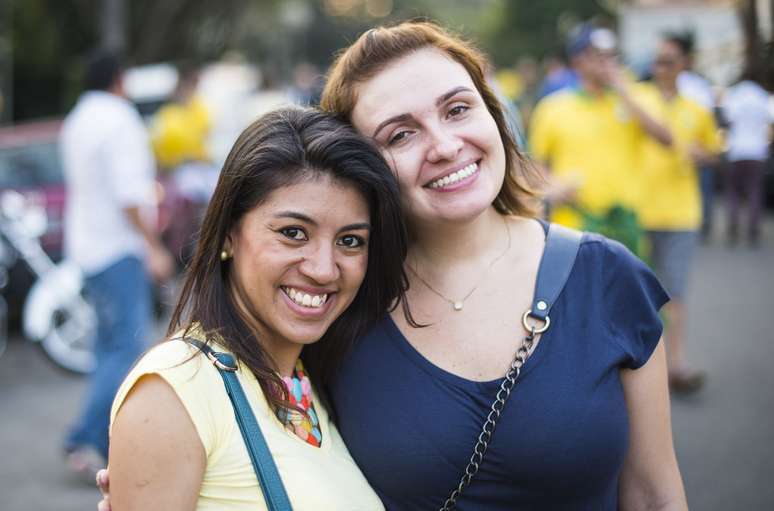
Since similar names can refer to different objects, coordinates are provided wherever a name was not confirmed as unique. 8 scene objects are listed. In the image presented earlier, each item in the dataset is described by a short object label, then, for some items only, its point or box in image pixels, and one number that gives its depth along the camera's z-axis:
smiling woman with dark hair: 1.76
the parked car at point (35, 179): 7.88
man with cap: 5.45
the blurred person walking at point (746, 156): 10.60
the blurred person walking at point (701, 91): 6.11
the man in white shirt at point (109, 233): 4.97
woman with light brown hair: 2.01
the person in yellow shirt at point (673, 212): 5.86
